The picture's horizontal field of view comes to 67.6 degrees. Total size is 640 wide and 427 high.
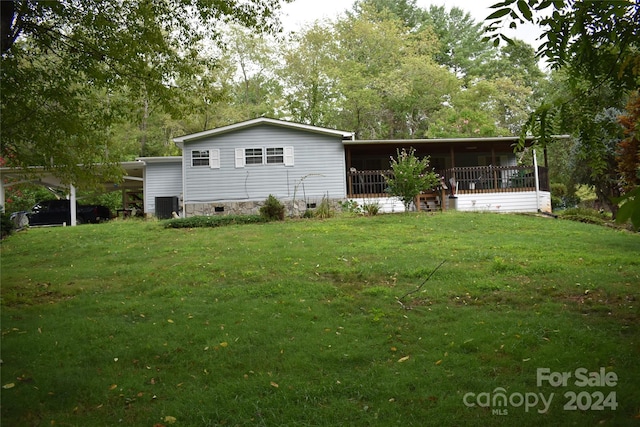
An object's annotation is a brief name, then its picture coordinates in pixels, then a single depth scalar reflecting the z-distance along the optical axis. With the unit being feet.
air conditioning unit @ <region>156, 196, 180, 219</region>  65.82
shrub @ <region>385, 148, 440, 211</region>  51.13
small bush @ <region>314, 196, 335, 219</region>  56.24
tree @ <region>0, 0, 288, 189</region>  26.02
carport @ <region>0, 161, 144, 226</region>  66.25
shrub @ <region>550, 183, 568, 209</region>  92.63
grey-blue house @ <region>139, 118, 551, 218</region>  64.59
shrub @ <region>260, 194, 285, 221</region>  53.52
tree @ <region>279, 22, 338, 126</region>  101.63
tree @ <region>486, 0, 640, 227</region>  13.30
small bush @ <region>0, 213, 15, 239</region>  48.40
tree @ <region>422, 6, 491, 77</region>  128.67
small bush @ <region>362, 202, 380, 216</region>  55.72
